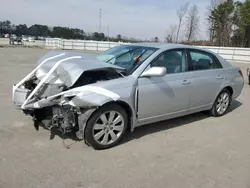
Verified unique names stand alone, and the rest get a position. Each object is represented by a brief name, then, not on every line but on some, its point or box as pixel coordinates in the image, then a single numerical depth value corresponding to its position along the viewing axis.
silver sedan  3.57
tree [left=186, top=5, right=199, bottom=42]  36.72
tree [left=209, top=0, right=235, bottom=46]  32.97
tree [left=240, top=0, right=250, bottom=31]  30.30
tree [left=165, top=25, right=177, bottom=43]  37.49
